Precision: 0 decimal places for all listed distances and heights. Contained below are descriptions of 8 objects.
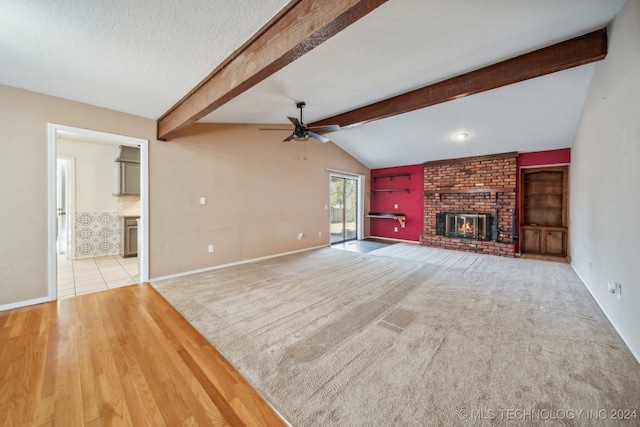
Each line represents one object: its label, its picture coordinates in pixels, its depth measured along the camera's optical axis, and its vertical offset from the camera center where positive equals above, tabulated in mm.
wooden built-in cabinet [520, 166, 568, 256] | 5332 +57
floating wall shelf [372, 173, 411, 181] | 7506 +1170
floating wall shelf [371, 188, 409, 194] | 7549 +719
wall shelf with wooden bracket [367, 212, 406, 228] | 7515 -129
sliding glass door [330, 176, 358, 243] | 7320 +74
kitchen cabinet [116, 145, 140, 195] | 5082 +831
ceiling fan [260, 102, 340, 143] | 3709 +1285
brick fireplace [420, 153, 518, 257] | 5699 +259
